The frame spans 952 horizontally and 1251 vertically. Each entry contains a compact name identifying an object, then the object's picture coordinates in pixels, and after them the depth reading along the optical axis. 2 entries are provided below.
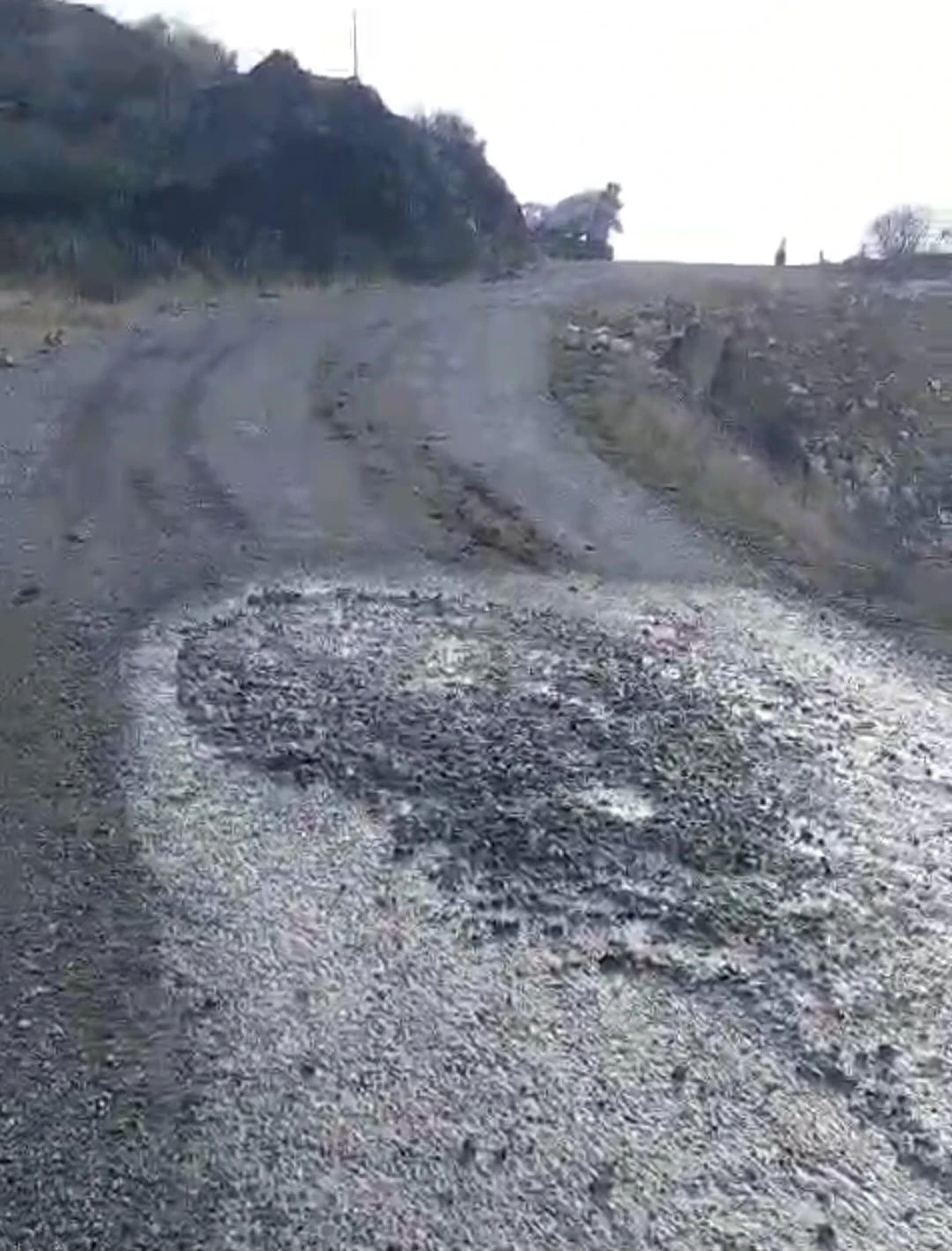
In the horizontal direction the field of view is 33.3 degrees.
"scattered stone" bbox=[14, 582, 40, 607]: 8.82
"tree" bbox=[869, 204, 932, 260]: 43.16
